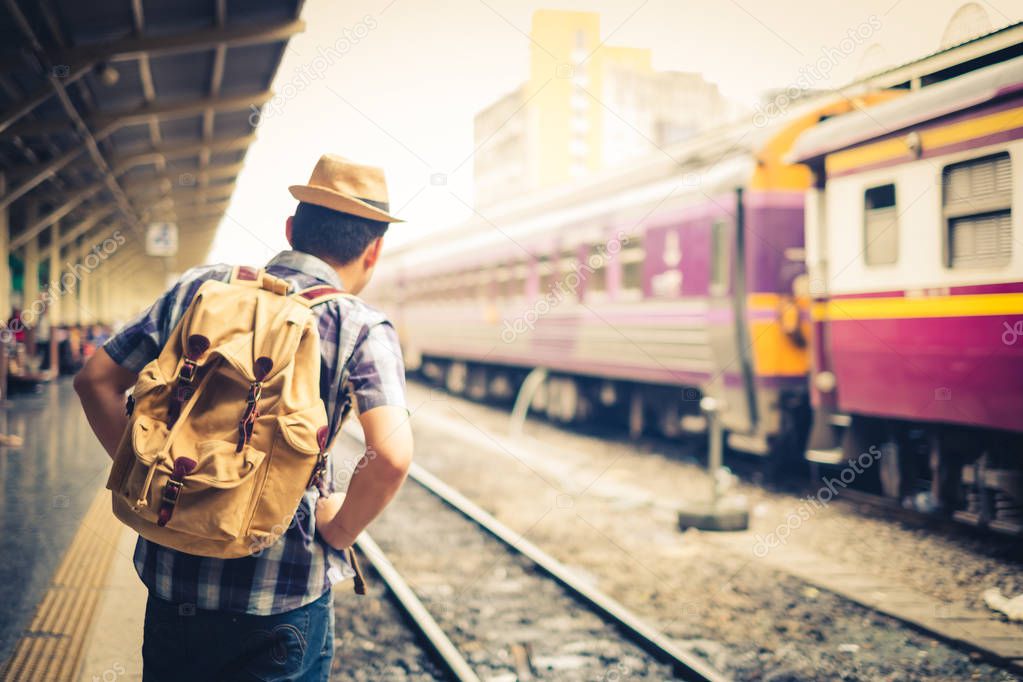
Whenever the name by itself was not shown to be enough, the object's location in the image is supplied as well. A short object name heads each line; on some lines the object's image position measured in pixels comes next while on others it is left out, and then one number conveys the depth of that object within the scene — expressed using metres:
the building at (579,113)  58.19
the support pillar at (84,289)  22.70
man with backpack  1.41
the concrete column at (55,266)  18.06
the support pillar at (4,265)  13.25
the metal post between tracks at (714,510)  6.19
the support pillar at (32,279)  15.99
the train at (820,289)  5.18
